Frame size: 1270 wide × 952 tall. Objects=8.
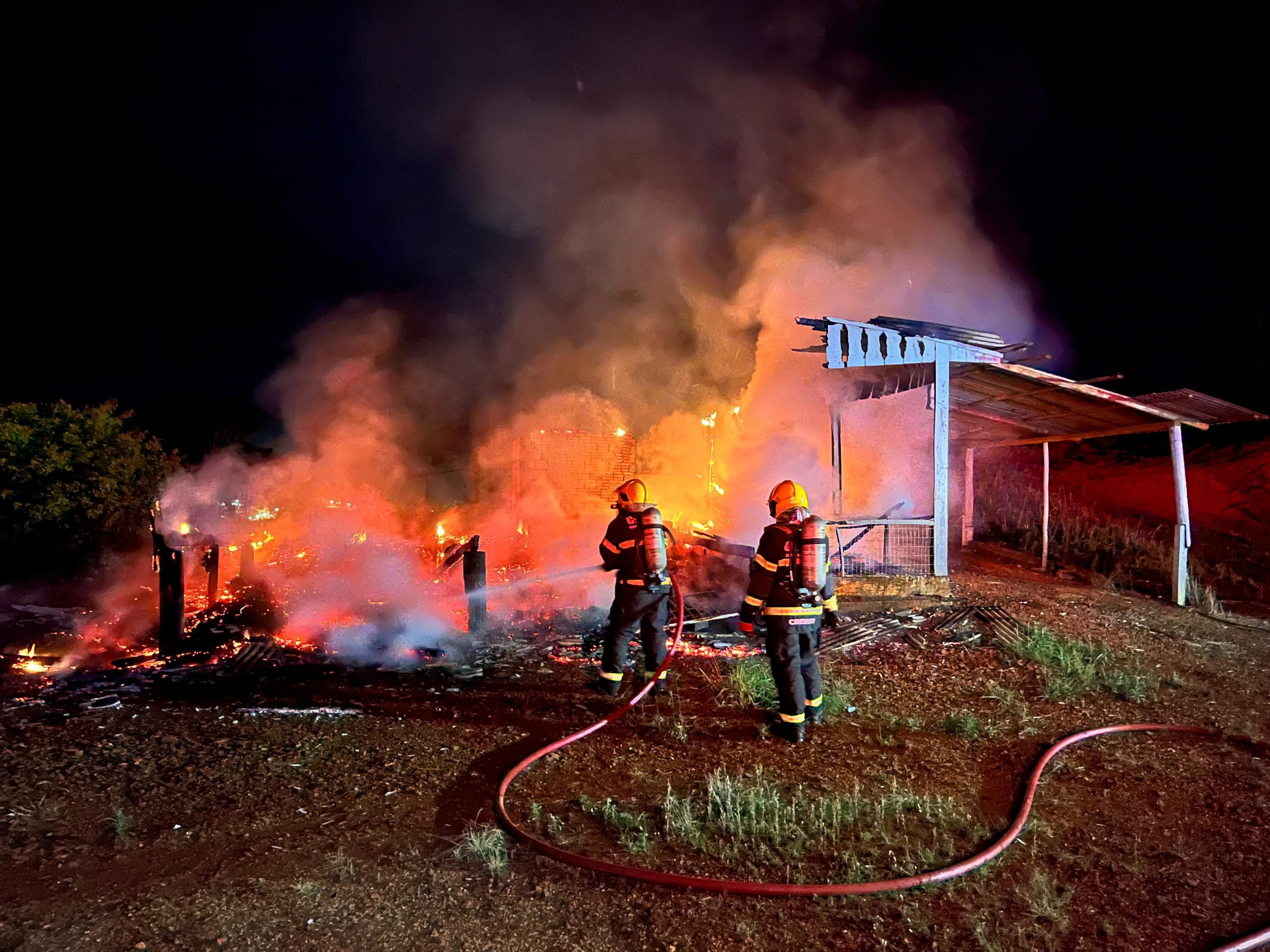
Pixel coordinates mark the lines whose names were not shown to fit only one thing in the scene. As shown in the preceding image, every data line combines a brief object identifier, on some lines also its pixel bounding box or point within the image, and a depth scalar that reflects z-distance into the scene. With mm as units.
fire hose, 2881
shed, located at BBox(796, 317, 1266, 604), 8664
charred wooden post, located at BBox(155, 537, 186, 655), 6973
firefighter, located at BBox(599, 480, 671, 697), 5840
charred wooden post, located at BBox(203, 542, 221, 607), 9633
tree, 11531
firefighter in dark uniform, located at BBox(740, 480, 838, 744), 4840
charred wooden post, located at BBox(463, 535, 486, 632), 7887
